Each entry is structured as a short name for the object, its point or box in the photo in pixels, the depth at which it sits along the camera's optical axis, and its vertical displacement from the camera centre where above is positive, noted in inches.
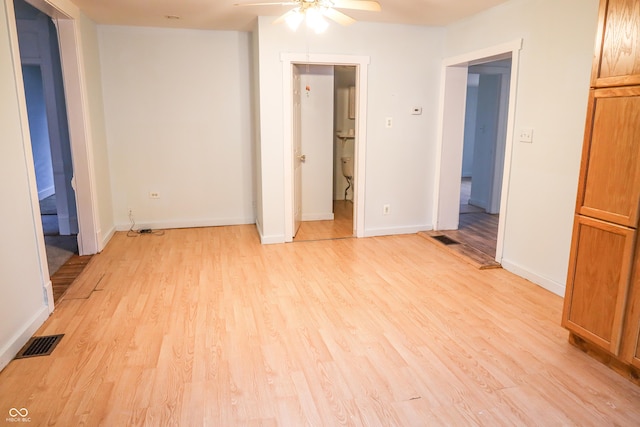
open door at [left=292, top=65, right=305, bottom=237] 191.2 -10.1
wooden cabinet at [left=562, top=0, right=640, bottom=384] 84.0 -14.8
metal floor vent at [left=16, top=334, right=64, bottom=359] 99.0 -51.6
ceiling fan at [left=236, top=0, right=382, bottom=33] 114.7 +32.8
